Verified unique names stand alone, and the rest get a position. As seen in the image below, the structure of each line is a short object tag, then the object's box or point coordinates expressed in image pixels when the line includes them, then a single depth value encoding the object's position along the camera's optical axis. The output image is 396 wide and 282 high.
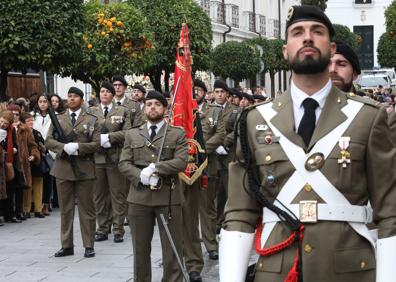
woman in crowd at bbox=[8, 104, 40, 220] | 13.82
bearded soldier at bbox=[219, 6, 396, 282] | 3.77
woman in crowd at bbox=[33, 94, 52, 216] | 15.09
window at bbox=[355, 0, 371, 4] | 72.12
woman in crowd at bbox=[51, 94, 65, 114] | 14.86
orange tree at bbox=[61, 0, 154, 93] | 19.81
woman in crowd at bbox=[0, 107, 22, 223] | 13.34
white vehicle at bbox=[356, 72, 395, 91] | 42.33
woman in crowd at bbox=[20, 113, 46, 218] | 14.59
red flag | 9.94
